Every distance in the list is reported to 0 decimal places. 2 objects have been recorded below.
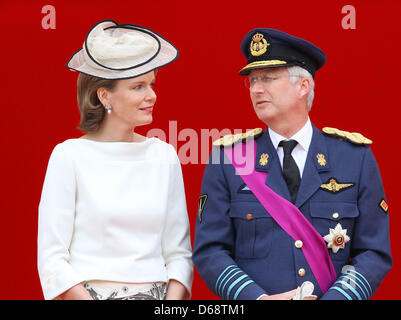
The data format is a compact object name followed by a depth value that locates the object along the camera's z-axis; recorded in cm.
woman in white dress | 681
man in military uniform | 676
